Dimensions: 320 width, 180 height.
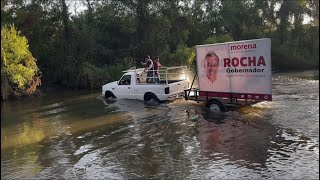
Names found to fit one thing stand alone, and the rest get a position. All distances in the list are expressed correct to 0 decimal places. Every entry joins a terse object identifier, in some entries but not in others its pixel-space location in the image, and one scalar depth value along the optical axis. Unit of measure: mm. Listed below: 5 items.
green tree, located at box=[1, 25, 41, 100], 16317
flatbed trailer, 10368
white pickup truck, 13132
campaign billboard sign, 9365
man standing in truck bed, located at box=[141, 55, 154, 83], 14025
